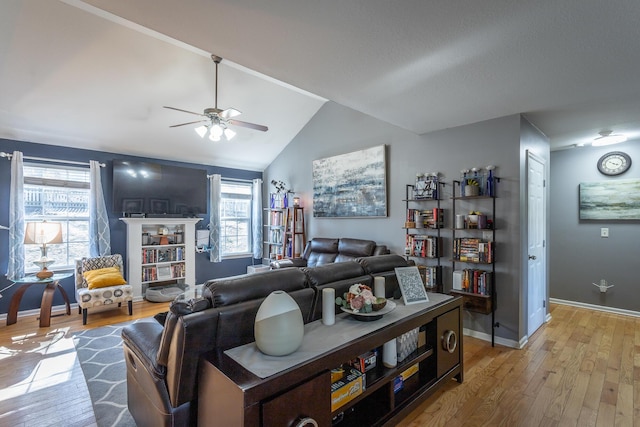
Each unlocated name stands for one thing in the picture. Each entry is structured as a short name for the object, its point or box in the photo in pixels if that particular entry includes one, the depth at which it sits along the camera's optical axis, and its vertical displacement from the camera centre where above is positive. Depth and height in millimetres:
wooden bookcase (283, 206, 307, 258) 5926 -342
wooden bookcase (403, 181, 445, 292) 3750 -293
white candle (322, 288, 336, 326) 1885 -562
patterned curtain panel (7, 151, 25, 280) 4164 -67
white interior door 3490 -330
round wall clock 4246 +736
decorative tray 1918 -624
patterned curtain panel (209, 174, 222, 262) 6062 -75
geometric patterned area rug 2148 -1391
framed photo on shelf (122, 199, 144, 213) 4990 +158
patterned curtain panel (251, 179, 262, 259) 6715 -61
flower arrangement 1938 -549
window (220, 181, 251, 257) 6441 -80
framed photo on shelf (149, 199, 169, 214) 5273 +161
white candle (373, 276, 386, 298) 2200 -515
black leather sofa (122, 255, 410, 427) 1464 -629
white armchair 3994 -987
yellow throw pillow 4121 -857
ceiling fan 3502 +1137
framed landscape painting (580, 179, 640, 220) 4168 +222
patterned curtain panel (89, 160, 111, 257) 4762 -44
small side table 3883 -1051
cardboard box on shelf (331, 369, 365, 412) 1646 -959
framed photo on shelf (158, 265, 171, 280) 5363 -996
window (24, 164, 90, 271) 4449 +148
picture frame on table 2346 -551
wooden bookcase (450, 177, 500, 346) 3291 -457
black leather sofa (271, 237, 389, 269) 4516 -557
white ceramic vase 1442 -532
